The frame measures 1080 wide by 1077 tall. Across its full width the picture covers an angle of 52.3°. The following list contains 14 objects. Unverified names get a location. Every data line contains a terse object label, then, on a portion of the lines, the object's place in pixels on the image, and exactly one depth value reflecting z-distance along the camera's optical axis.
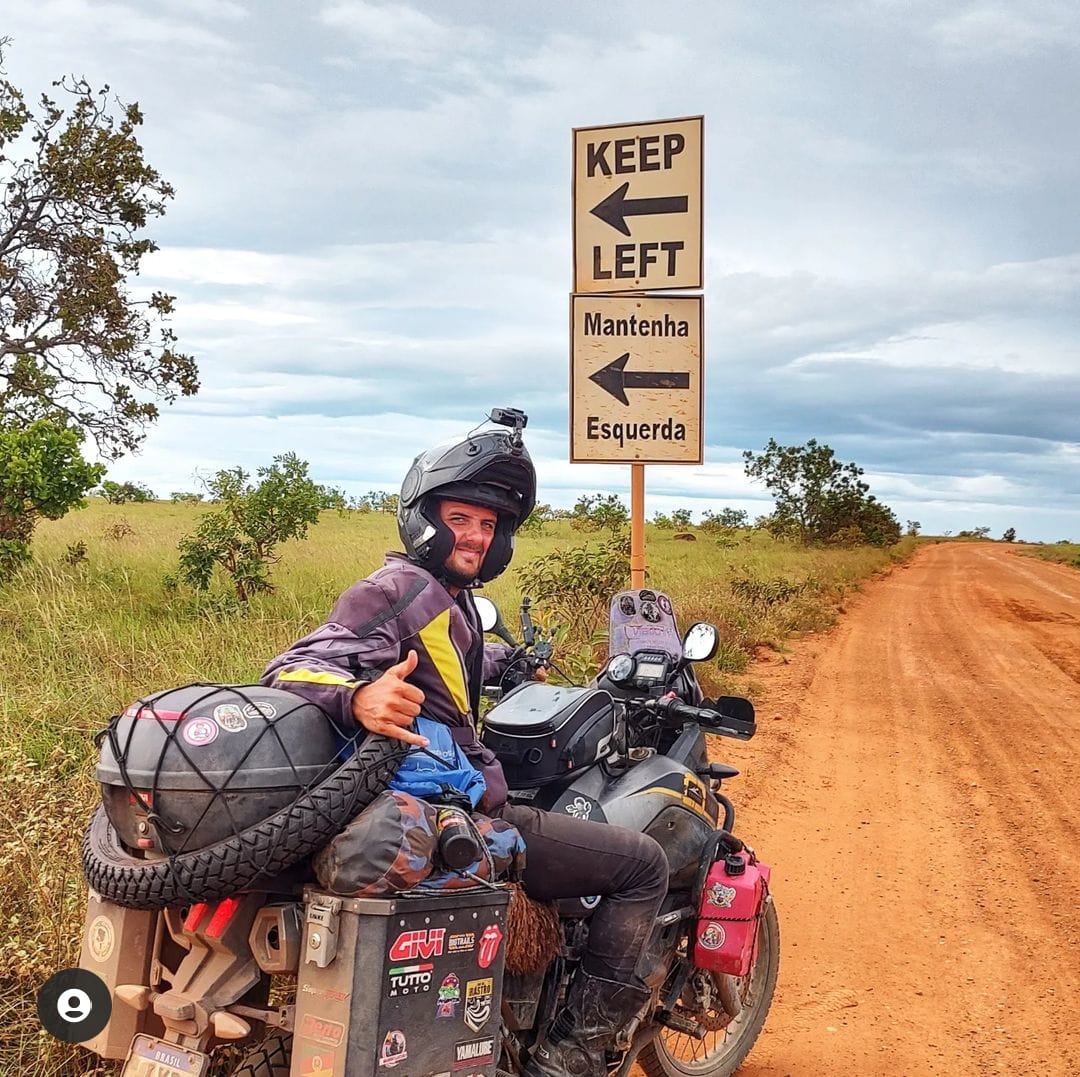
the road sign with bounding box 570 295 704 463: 6.46
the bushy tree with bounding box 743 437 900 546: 42.50
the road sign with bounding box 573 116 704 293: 6.44
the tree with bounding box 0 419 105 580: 9.33
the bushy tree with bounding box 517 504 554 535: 26.50
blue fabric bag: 2.45
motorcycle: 2.14
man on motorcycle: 2.54
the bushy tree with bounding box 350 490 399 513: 31.91
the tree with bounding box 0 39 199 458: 14.94
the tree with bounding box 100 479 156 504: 29.98
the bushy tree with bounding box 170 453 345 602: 10.46
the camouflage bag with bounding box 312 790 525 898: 2.17
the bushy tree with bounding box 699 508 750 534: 39.58
